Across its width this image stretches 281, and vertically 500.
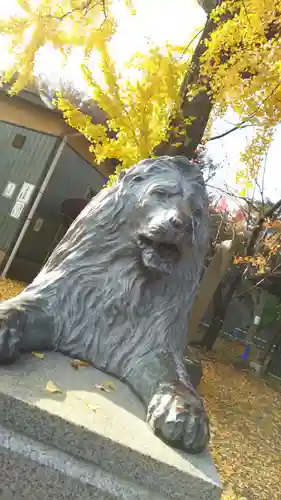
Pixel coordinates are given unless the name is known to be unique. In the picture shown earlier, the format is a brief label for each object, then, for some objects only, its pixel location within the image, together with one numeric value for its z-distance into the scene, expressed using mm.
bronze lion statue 1975
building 10961
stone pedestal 1437
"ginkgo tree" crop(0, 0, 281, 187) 6168
